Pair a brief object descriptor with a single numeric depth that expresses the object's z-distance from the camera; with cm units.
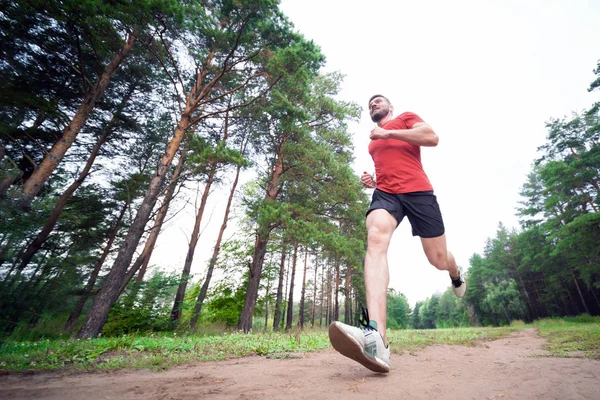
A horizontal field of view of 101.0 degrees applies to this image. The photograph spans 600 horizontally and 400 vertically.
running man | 159
